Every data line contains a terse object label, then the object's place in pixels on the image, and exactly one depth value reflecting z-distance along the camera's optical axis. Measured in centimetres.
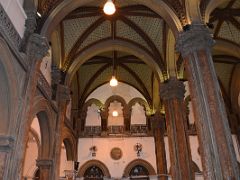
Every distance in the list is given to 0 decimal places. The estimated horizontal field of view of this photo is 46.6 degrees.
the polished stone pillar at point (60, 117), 965
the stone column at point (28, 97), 624
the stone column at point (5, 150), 594
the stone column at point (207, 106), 598
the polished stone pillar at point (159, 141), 1379
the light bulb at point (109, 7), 687
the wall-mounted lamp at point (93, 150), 1500
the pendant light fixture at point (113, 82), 1098
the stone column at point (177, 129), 919
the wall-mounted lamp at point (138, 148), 1498
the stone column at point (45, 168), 921
